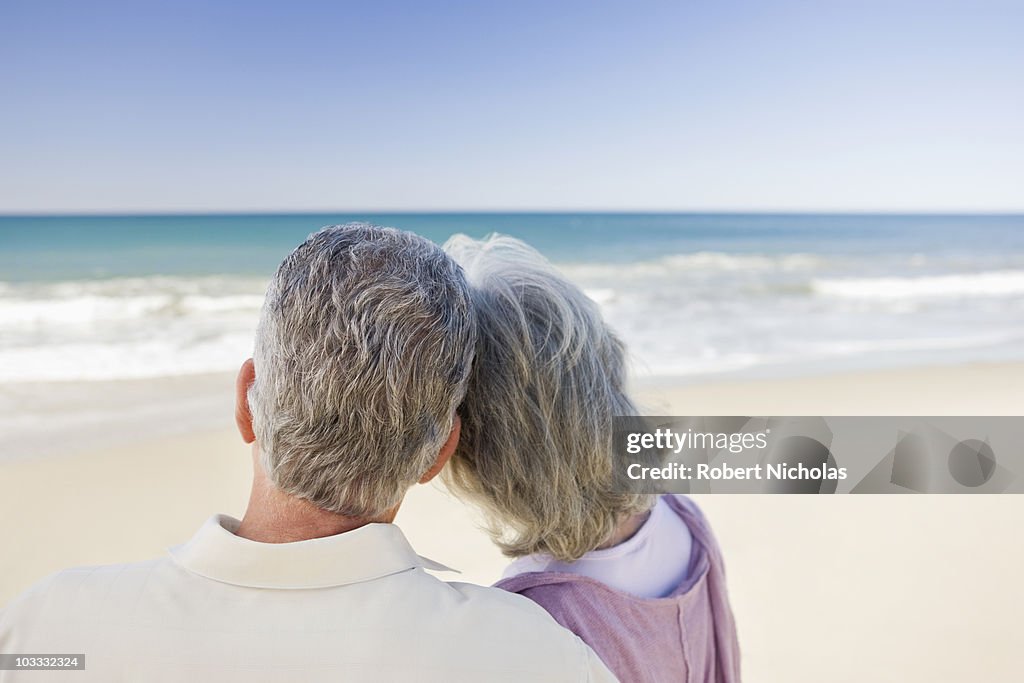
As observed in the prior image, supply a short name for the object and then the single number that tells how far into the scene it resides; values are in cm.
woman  128
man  84
